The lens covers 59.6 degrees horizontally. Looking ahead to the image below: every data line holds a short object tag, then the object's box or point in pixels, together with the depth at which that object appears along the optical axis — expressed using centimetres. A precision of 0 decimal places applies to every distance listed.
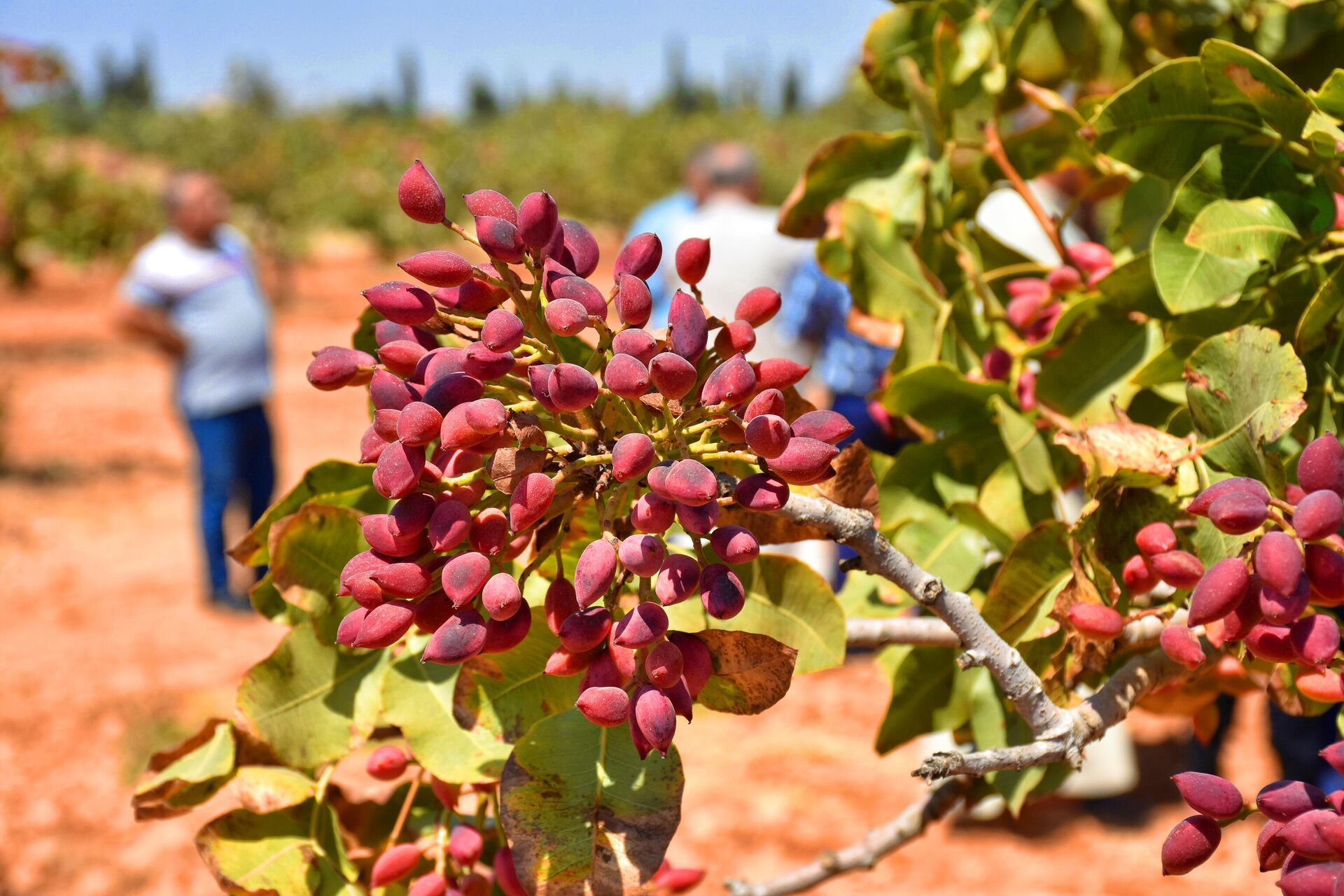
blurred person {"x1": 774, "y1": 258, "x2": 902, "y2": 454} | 337
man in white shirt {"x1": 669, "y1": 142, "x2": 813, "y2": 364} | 415
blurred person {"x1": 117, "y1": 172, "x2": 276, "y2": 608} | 526
